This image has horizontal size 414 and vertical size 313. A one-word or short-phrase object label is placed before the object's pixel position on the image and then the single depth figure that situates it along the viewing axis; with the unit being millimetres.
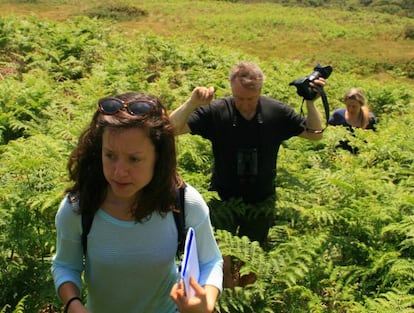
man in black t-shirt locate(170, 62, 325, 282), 4762
